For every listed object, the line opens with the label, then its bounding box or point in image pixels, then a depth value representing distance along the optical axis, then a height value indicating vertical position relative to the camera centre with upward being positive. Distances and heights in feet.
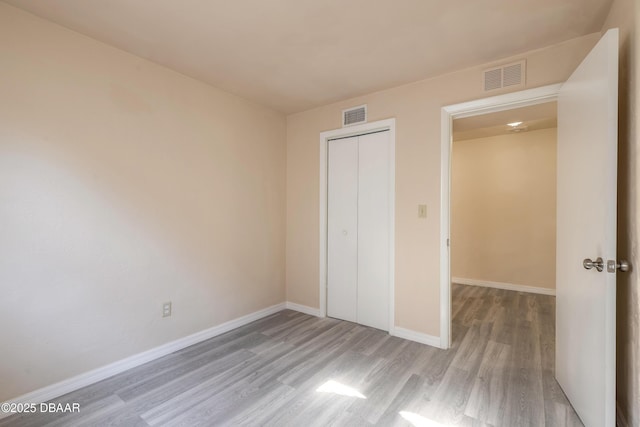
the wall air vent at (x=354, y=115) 10.46 +3.52
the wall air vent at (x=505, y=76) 7.64 +3.67
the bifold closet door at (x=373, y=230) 10.21 -0.69
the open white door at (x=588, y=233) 4.62 -0.41
